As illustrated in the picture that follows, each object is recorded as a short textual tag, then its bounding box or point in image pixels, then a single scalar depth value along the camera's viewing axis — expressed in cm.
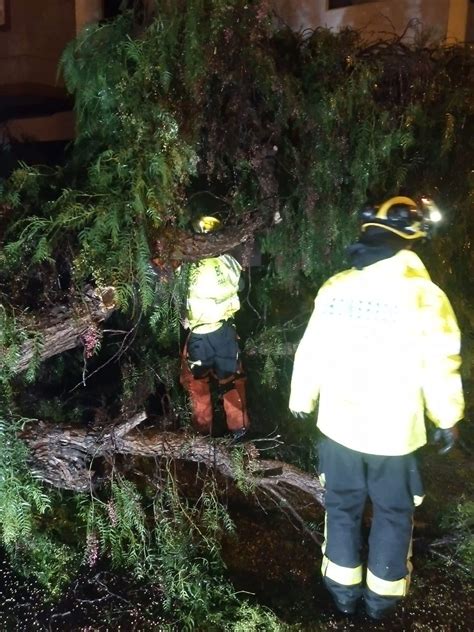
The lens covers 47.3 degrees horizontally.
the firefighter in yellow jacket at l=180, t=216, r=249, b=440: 396
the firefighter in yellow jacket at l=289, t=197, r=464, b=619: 254
